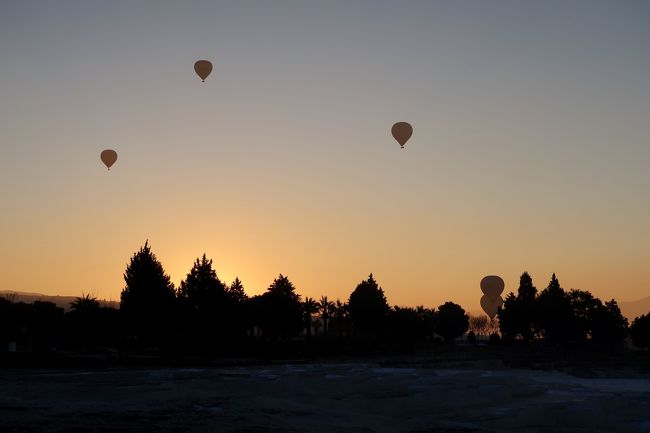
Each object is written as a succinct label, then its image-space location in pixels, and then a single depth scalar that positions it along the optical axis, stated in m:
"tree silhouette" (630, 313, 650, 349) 130.25
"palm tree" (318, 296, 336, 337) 145.25
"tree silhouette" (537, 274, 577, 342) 138.50
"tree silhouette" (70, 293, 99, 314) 90.01
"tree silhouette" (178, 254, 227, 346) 90.50
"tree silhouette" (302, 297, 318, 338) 133.34
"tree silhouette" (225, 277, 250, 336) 93.62
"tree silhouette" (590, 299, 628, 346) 136.75
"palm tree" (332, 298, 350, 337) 149.88
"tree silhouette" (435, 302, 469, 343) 175.50
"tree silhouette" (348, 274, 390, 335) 139.12
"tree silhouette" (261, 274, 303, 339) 110.75
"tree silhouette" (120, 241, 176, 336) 86.69
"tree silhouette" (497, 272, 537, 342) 146.88
